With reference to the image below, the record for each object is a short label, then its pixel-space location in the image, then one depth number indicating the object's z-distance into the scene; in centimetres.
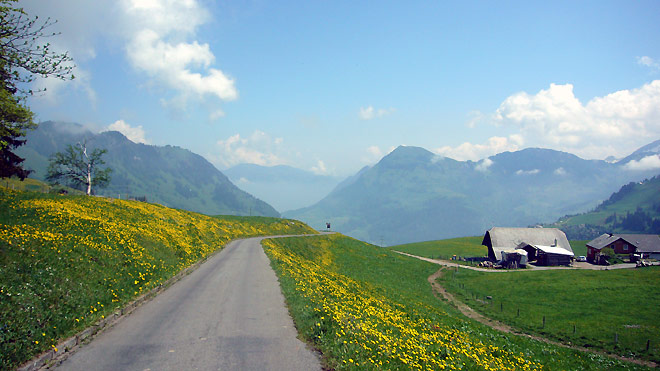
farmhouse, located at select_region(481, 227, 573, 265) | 9225
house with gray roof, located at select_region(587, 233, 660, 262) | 10150
